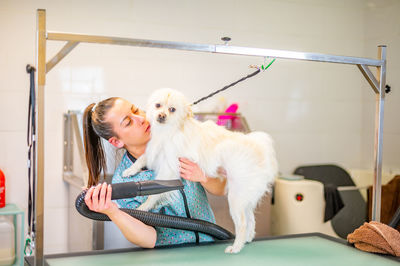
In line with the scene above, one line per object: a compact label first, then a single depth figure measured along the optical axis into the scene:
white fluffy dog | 1.48
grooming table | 1.33
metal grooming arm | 1.19
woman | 1.51
